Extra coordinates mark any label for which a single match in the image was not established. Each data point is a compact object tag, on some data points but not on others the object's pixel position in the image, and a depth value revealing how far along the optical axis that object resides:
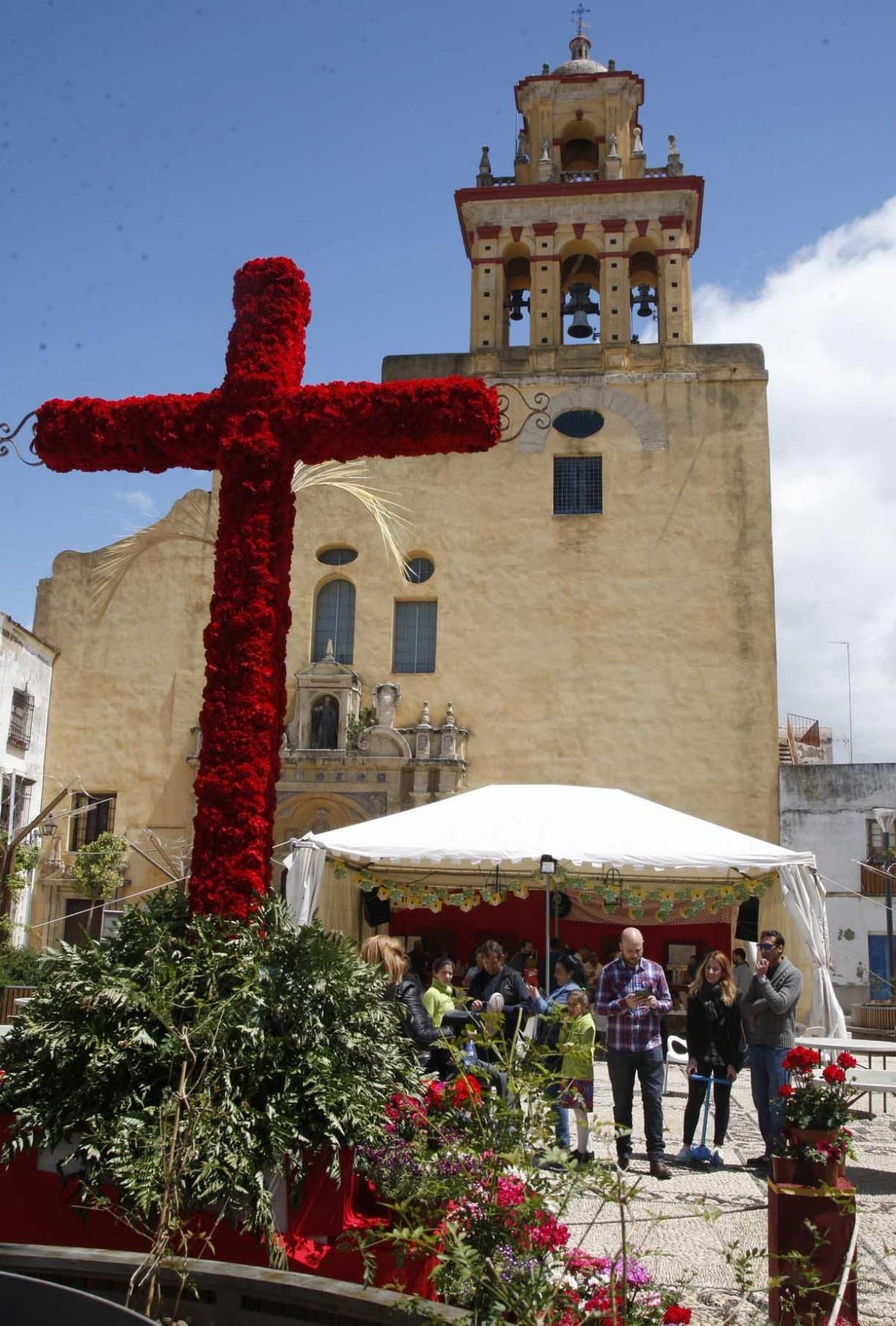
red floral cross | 5.93
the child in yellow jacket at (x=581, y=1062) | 7.14
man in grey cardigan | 7.80
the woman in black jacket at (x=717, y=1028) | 8.70
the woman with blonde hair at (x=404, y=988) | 7.05
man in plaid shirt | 7.79
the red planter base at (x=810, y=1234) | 4.52
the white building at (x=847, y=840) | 20.56
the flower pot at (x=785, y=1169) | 5.11
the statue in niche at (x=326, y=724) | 21.27
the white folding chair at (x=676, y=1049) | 11.16
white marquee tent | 11.85
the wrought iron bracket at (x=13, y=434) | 6.86
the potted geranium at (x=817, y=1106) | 5.34
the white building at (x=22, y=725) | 20.56
